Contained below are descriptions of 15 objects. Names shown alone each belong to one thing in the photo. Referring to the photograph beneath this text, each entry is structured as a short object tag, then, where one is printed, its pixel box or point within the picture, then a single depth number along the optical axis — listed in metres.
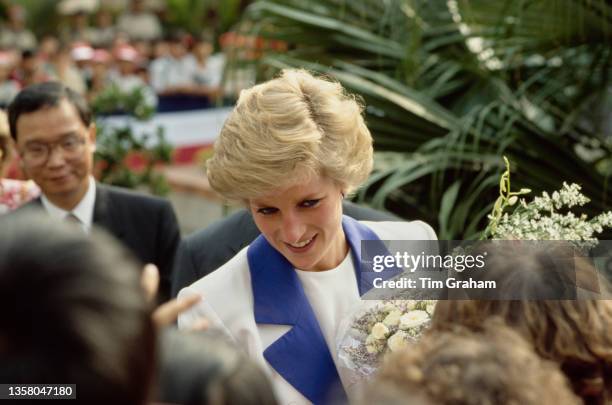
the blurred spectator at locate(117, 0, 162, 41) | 14.52
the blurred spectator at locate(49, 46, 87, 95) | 10.16
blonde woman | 2.16
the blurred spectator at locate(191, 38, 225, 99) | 11.41
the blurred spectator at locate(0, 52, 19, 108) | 8.94
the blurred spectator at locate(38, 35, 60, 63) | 10.81
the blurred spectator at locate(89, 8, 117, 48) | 13.90
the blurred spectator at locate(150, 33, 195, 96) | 11.34
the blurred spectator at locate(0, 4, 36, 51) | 13.50
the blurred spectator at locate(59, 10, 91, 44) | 14.19
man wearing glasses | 3.33
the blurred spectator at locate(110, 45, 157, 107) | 10.90
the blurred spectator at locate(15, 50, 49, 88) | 9.88
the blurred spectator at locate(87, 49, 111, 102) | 10.50
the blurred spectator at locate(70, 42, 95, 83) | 11.03
